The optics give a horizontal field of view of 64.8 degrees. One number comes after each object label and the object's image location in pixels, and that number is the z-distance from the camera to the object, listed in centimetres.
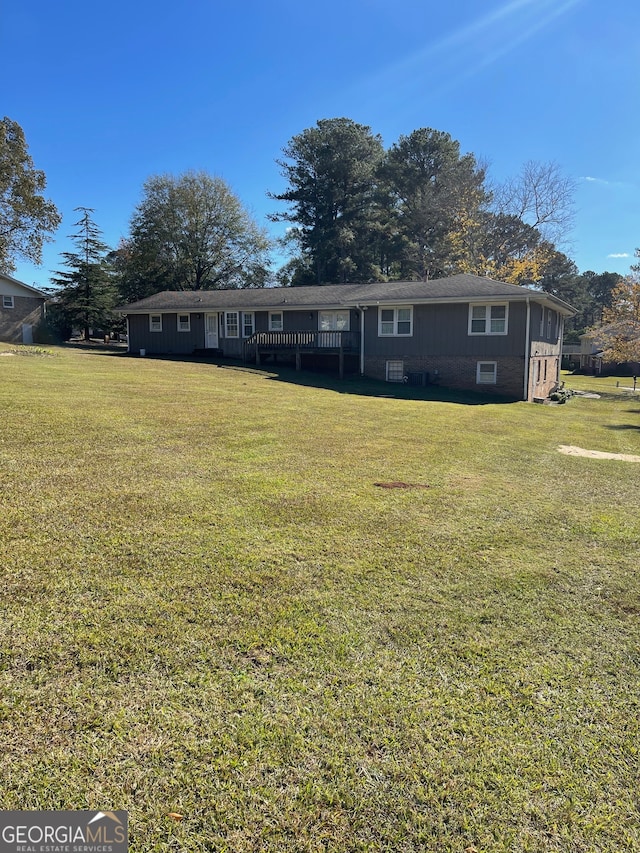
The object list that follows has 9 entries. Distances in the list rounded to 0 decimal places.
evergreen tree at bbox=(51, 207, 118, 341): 3666
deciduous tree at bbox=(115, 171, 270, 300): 4188
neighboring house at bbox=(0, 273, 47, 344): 3023
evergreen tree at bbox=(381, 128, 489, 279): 4194
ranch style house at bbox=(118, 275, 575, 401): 2019
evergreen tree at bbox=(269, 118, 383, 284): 4122
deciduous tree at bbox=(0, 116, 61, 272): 3253
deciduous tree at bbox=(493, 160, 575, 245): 4003
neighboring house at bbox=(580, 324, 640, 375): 3822
